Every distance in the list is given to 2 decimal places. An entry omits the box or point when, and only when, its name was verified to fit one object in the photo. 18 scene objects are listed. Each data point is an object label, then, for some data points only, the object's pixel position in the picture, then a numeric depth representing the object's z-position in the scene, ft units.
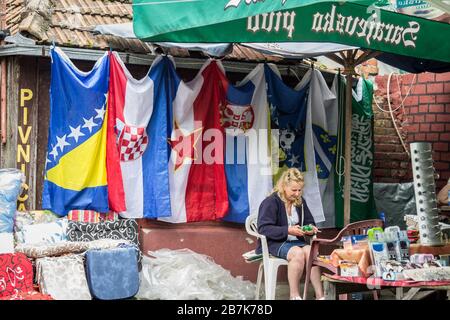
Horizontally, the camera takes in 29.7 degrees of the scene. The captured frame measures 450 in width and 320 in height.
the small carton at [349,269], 24.39
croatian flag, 30.91
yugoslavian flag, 32.24
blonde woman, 27.86
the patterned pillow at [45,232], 29.25
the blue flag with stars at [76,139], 30.01
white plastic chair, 28.43
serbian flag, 33.27
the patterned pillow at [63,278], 27.40
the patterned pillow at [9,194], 28.43
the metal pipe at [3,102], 30.35
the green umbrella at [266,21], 25.39
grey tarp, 39.14
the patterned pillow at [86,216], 30.42
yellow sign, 30.55
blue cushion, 28.13
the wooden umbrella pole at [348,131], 32.17
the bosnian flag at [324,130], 34.88
